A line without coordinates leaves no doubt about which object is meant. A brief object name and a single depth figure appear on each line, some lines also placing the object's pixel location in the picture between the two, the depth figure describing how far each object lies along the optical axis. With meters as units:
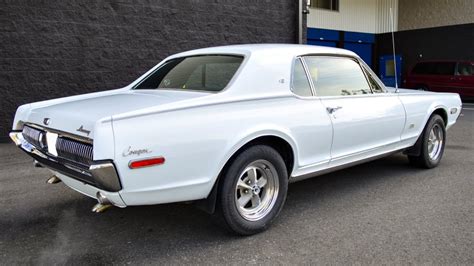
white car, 2.83
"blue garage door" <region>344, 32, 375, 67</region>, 20.48
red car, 16.41
